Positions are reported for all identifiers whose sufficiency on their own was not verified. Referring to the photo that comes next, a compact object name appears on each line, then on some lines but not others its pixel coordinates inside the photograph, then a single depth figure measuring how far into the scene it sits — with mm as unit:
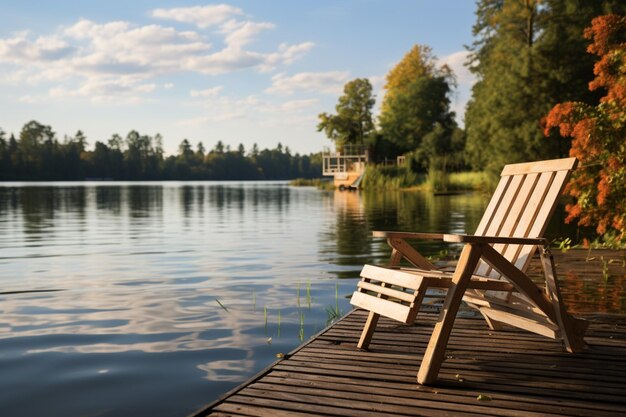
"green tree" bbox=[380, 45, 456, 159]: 52938
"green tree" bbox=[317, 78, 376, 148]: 59594
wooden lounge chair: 3488
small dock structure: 53219
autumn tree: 9023
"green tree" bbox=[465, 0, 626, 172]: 27094
